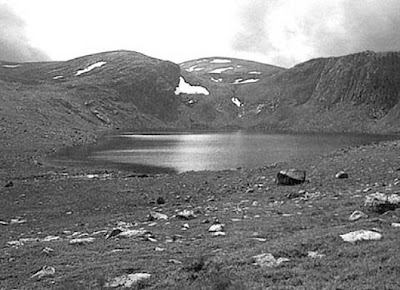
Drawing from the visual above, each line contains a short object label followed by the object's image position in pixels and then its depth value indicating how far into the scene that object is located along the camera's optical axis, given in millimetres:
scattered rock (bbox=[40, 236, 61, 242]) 21478
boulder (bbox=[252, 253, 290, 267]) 13347
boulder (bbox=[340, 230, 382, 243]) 14956
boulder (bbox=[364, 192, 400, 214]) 19438
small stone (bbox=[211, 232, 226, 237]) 19036
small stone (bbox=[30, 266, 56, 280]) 14947
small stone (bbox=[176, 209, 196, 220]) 24100
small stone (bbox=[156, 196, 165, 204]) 32406
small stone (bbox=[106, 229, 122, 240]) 20878
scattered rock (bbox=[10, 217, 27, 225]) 27594
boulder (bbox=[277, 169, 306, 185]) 33781
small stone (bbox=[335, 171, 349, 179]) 33125
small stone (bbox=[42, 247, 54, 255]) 18183
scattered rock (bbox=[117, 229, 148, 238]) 20141
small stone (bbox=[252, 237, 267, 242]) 17092
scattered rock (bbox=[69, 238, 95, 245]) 19812
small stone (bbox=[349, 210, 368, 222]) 19031
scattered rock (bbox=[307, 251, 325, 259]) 13691
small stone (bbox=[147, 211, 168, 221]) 24953
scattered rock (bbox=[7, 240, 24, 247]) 20578
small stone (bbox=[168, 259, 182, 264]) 14859
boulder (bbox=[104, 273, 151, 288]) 13055
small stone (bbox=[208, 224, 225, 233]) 20019
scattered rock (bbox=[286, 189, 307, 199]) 28652
